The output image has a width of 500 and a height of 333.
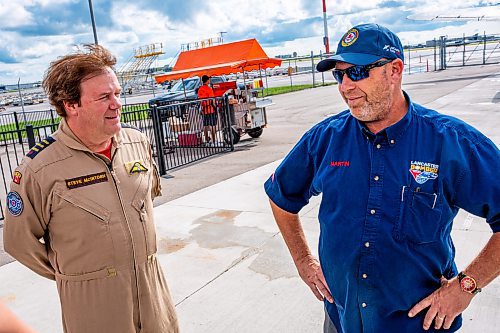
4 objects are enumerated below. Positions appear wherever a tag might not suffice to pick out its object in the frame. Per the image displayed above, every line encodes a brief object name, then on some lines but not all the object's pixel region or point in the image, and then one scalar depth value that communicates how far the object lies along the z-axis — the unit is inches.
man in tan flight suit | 89.0
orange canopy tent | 549.3
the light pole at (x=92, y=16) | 567.5
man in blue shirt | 72.2
